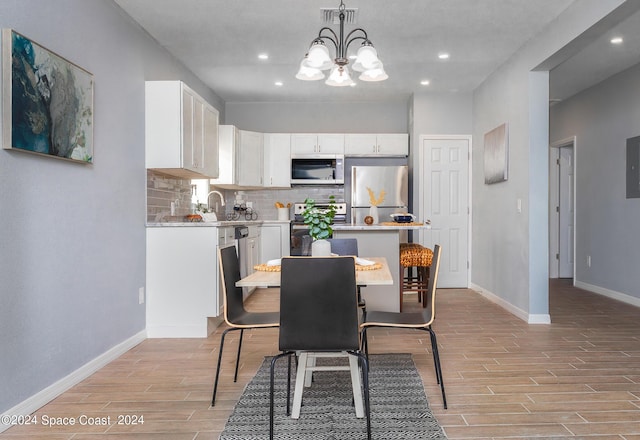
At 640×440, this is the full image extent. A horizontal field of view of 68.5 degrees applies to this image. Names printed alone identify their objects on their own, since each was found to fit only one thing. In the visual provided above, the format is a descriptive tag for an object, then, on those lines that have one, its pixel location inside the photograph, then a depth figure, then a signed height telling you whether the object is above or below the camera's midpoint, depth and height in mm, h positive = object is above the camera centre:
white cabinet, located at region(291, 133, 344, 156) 6359 +964
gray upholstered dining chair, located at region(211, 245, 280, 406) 2488 -518
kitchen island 4355 -289
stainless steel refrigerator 6062 +359
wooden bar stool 4848 -463
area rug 2098 -976
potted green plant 2615 -61
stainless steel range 6036 -160
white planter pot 2627 -186
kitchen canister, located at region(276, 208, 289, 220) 6434 +14
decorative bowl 4574 -27
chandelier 2781 +922
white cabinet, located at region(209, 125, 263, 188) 5738 +720
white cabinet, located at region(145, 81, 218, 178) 3826 +733
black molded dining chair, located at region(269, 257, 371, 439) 2023 -395
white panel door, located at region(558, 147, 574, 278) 6875 +258
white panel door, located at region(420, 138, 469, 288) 6070 +237
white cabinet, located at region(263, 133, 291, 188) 6371 +774
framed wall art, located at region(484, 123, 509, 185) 4770 +653
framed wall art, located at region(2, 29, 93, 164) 2207 +599
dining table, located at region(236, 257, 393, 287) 2242 -311
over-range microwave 6328 +622
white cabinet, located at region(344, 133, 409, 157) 6324 +961
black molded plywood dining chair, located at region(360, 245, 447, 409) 2471 -572
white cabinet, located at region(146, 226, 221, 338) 3832 -541
